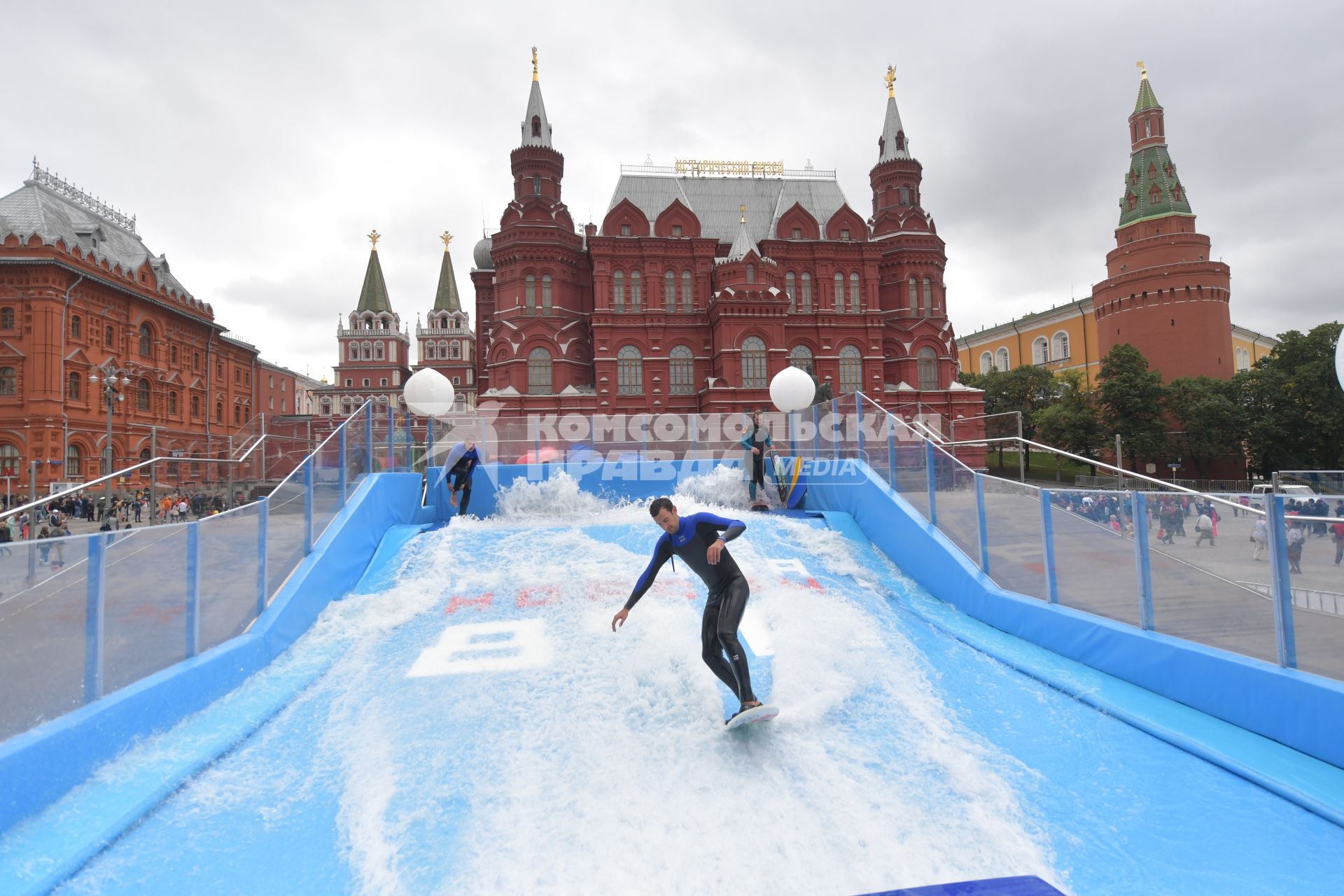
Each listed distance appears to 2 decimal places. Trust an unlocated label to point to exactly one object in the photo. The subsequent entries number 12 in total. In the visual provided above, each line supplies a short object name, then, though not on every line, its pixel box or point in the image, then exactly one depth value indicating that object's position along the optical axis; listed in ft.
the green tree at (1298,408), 150.00
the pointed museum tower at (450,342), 257.55
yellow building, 247.70
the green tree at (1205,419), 155.33
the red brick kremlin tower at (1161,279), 187.52
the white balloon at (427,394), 52.19
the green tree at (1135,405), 157.17
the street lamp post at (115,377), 107.34
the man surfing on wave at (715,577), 18.13
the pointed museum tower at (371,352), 263.29
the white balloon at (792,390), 54.80
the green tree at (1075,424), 161.07
